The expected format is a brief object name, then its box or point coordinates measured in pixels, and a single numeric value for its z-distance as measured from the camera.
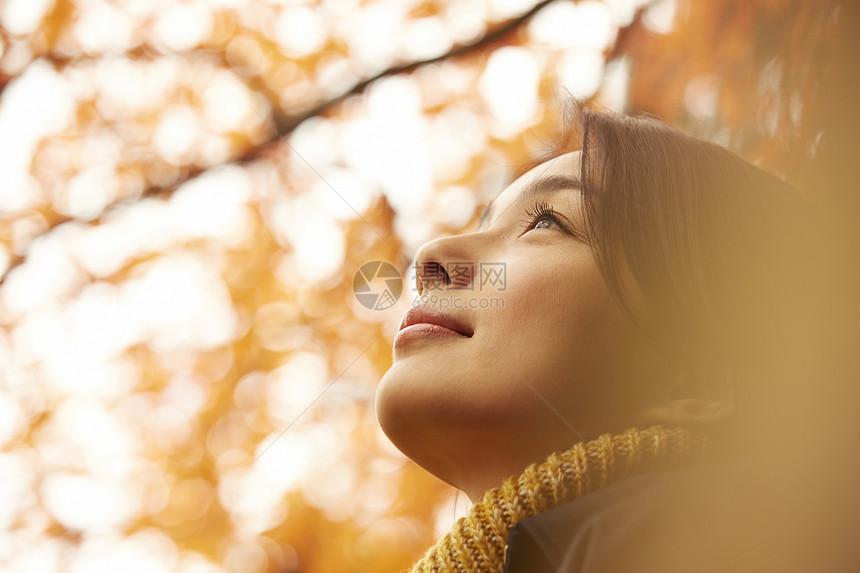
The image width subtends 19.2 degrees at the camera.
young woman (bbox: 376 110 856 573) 1.14
